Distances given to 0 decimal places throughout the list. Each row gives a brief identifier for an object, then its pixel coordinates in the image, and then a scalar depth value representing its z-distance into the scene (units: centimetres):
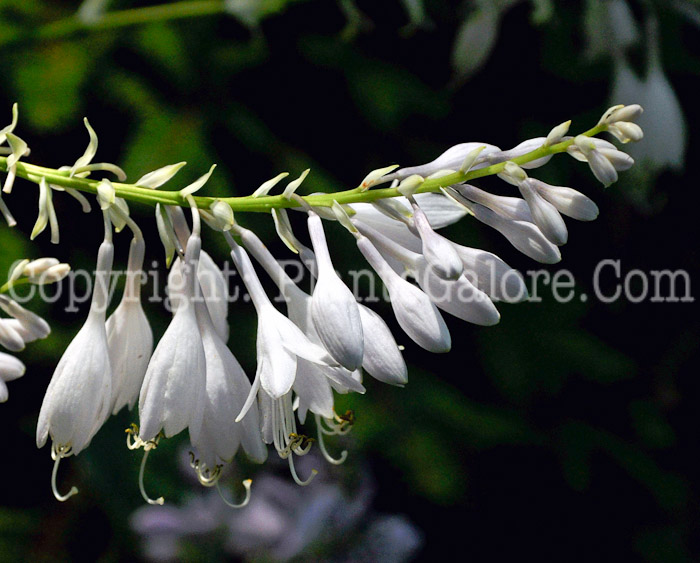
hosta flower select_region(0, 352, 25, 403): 57
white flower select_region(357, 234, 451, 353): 54
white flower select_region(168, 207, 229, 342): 58
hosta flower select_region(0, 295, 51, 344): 57
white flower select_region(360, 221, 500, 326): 54
